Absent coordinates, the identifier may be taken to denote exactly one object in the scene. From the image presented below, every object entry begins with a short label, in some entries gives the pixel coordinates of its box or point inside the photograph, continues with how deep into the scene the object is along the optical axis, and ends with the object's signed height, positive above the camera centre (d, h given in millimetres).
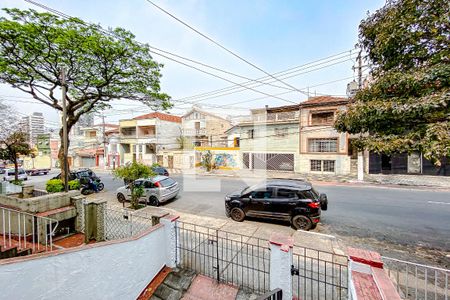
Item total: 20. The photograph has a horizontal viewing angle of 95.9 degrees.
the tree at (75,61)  8805 +4524
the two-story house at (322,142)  19266 +465
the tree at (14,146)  13172 +274
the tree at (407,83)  3861 +1334
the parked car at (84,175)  14092 -1855
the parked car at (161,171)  18609 -2067
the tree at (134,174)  9531 -1215
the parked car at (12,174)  21784 -2604
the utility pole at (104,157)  33791 -1410
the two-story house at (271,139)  22031 +983
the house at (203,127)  31922 +3410
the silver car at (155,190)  10516 -2212
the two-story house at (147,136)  31312 +2006
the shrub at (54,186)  10695 -1931
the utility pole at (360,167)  16945 -1772
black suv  7055 -2052
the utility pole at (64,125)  7680 +971
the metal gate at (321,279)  3867 -2828
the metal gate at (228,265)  4273 -2827
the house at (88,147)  36688 +431
